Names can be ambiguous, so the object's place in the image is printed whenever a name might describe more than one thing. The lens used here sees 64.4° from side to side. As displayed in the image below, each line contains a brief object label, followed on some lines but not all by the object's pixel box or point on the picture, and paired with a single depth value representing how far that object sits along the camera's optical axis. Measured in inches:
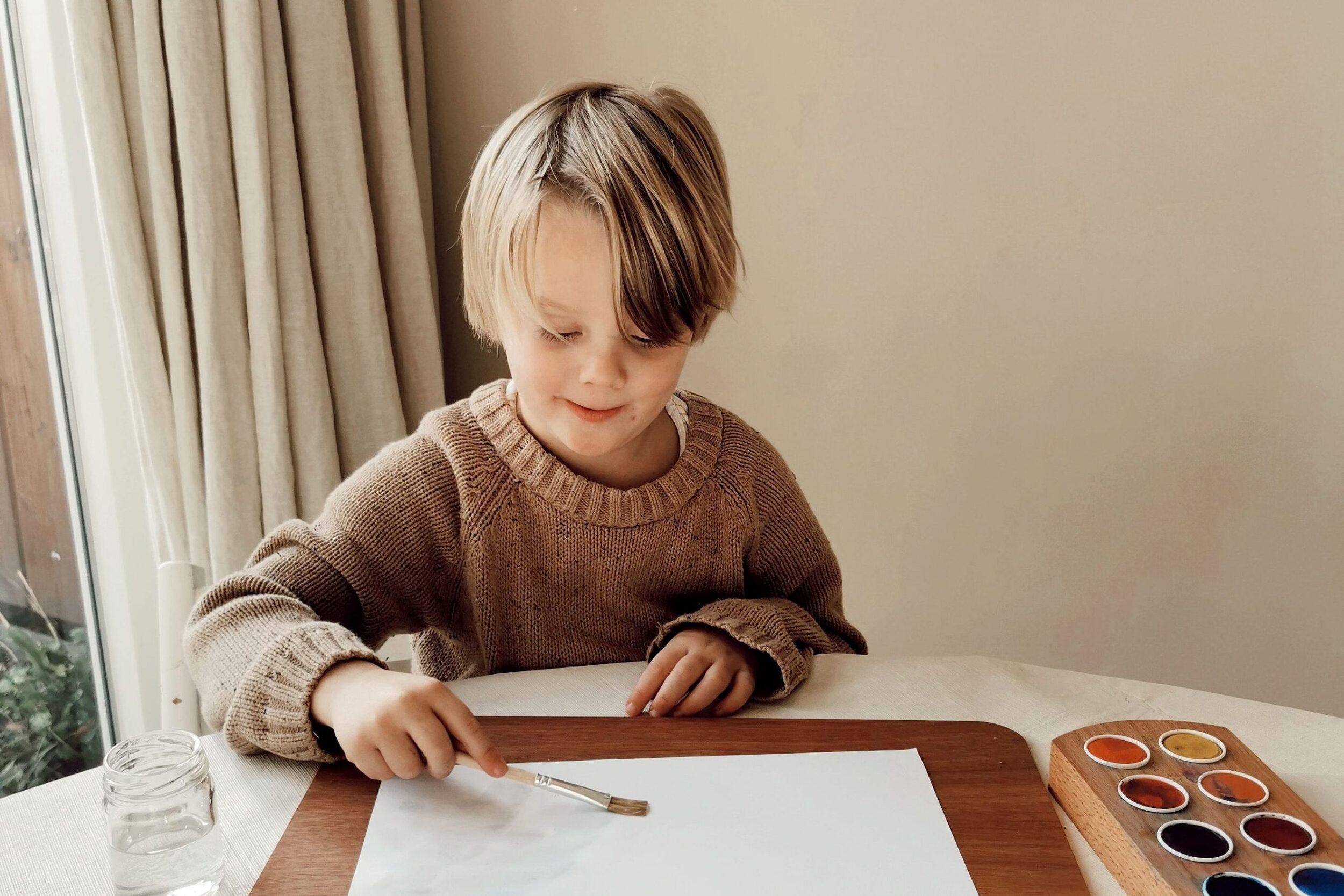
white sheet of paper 22.2
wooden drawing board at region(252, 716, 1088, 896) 22.5
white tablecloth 23.0
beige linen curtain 46.8
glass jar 21.3
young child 28.3
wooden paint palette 21.6
